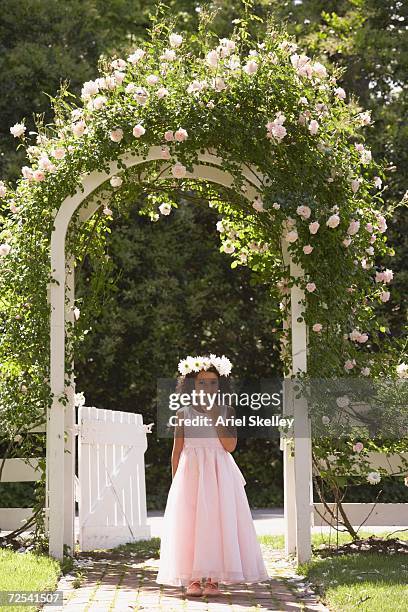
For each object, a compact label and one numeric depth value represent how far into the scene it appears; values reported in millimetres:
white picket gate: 11783
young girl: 8620
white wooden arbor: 10230
